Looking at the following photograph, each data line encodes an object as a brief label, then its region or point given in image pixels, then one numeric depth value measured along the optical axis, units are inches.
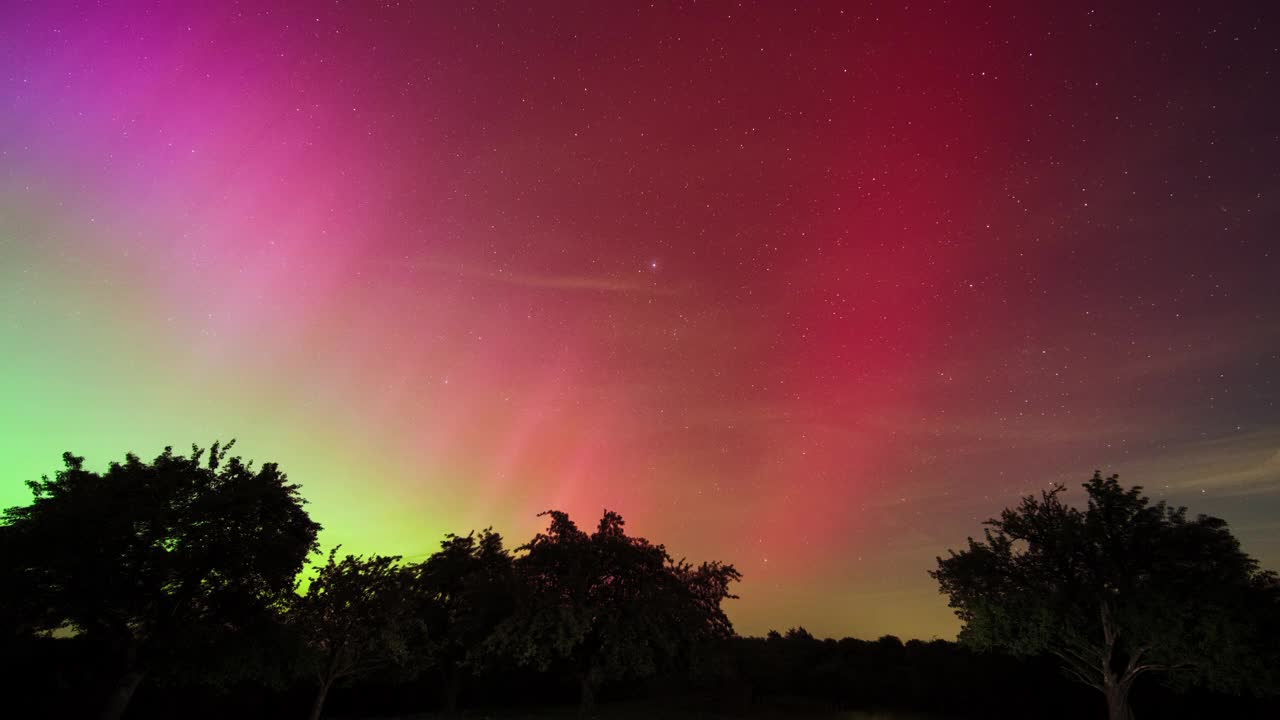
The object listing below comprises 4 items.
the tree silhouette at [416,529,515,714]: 1381.6
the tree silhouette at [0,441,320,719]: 1056.8
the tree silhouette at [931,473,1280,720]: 1229.1
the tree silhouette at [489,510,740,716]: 1112.8
